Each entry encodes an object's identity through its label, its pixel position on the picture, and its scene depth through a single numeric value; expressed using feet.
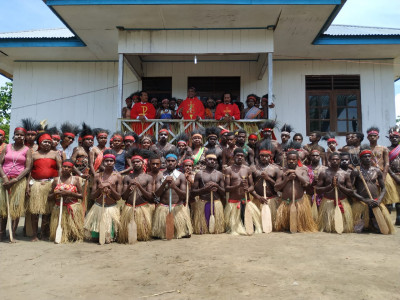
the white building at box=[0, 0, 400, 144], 25.05
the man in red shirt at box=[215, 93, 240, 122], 24.73
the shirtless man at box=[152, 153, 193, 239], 15.39
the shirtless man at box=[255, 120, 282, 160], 20.75
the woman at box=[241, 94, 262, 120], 25.12
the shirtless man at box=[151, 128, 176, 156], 19.81
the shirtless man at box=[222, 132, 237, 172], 19.52
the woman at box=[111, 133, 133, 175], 18.26
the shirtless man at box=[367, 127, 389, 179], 19.01
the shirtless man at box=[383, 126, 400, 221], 18.59
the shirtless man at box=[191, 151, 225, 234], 16.39
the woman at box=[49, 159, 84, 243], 15.05
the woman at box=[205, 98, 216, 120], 26.12
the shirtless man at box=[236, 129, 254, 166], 19.81
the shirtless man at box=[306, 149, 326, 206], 18.22
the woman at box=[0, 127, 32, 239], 15.38
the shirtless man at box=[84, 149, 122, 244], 14.97
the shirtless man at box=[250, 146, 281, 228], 17.20
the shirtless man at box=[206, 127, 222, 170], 19.51
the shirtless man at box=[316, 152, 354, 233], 16.60
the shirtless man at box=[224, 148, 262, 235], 16.43
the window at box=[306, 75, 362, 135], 29.60
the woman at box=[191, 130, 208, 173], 19.11
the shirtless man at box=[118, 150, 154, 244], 14.99
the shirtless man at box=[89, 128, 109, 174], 18.58
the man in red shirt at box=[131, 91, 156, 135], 24.53
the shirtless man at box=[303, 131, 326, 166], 21.69
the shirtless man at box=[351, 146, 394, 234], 16.65
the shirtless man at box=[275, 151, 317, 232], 16.55
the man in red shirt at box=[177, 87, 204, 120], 25.50
